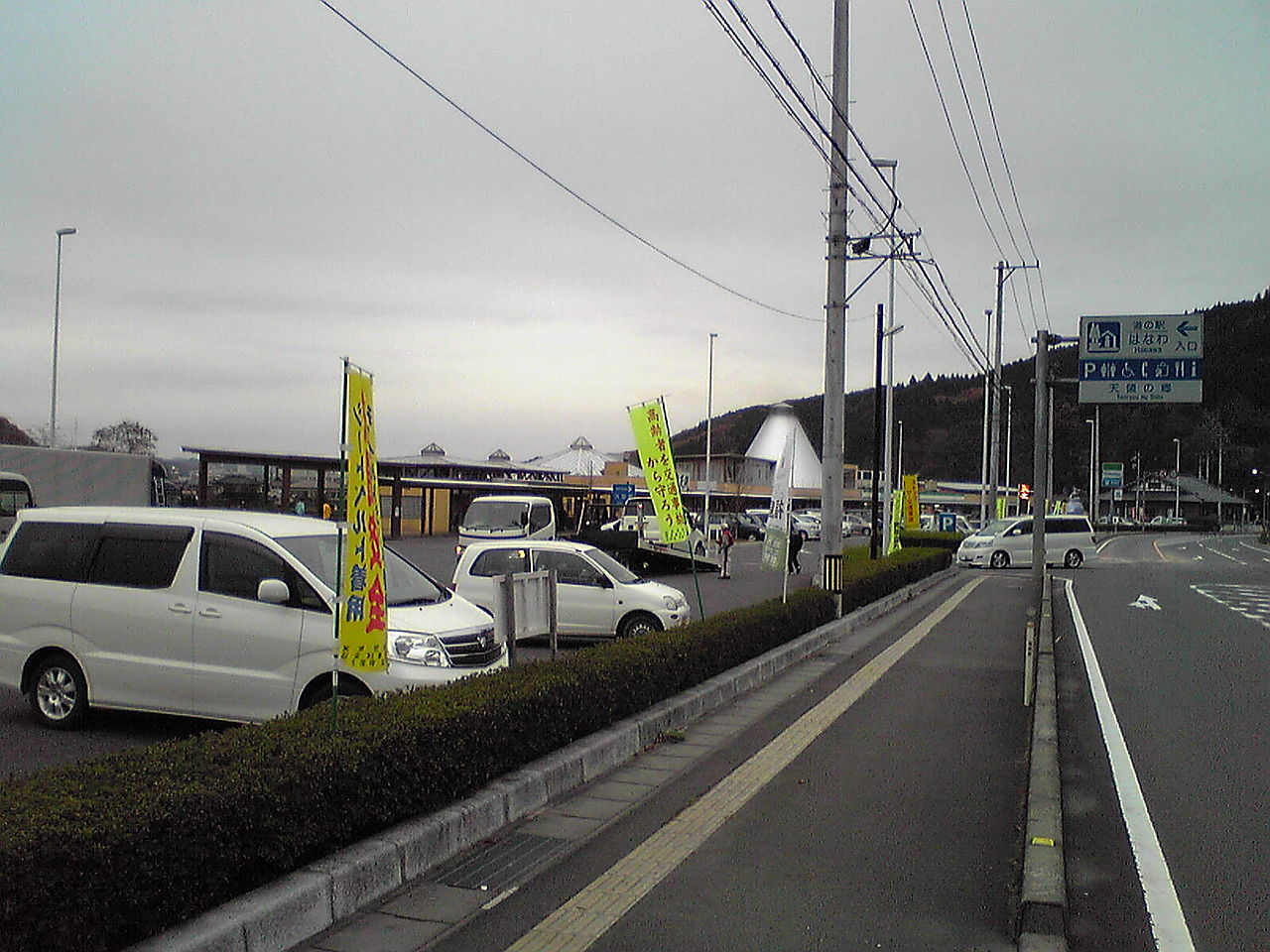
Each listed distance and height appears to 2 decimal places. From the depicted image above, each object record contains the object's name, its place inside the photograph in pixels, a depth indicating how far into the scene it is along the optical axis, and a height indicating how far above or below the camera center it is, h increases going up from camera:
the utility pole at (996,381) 38.49 +4.28
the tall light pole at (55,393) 31.72 +2.57
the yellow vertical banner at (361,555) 5.91 -0.39
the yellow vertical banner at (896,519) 32.25 -0.62
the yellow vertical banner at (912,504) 36.65 -0.19
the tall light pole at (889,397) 31.14 +3.27
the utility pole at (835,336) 17.30 +2.57
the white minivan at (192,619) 7.80 -1.03
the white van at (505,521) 24.91 -0.73
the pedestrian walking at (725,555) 29.70 -1.71
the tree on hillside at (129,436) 62.56 +2.53
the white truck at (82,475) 26.09 +0.11
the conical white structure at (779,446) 98.31 +4.55
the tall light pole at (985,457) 43.66 +1.92
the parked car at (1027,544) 37.38 -1.51
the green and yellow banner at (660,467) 12.38 +0.30
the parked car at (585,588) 14.02 -1.30
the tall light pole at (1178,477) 115.75 +3.06
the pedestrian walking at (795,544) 27.93 -1.27
